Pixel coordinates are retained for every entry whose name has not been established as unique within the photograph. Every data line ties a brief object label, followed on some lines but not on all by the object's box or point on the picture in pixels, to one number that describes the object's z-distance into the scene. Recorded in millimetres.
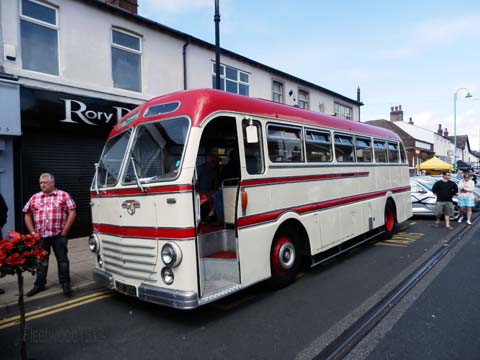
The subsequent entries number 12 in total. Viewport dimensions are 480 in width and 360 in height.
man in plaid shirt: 5285
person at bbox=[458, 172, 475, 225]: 11672
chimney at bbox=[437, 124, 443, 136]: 60425
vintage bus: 4074
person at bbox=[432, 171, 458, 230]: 10945
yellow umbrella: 25047
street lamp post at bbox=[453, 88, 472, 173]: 28319
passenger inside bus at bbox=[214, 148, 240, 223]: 4840
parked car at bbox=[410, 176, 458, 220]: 12974
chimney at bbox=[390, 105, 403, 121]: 49503
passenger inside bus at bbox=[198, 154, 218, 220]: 5605
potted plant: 3191
